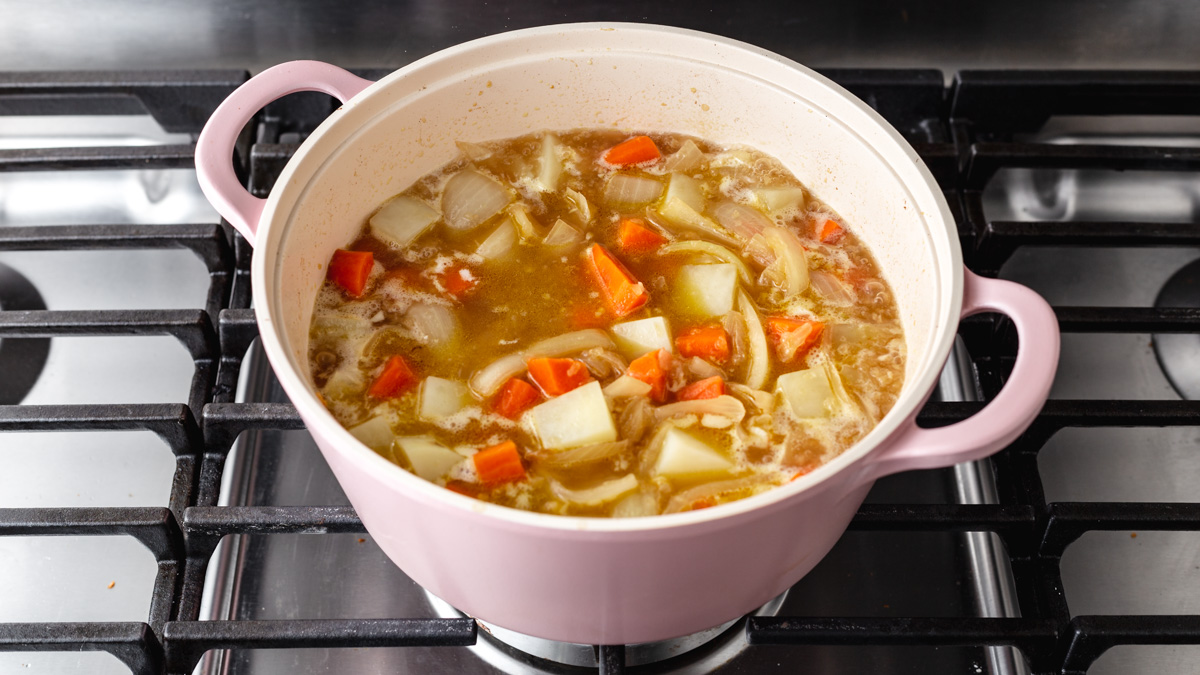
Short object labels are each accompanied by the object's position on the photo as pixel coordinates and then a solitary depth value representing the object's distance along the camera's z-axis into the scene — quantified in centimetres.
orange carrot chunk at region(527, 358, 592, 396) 108
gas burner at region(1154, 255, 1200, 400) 118
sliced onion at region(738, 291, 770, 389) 109
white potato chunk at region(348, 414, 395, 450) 106
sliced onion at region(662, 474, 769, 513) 105
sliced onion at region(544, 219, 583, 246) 115
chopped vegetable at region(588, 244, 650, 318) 112
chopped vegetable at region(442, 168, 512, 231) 116
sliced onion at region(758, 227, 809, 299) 113
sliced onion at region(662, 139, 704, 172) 118
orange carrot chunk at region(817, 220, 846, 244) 115
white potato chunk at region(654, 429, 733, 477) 106
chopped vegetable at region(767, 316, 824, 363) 110
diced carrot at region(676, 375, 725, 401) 108
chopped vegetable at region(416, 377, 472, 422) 108
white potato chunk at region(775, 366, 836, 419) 108
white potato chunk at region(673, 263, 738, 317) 112
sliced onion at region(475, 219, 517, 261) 114
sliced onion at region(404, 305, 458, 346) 111
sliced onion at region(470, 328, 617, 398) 109
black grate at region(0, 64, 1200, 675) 105
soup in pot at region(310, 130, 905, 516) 106
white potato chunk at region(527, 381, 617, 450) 106
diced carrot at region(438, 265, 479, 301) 113
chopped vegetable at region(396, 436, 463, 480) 105
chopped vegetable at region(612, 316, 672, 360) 110
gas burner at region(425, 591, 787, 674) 108
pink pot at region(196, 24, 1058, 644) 98
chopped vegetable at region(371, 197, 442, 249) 115
